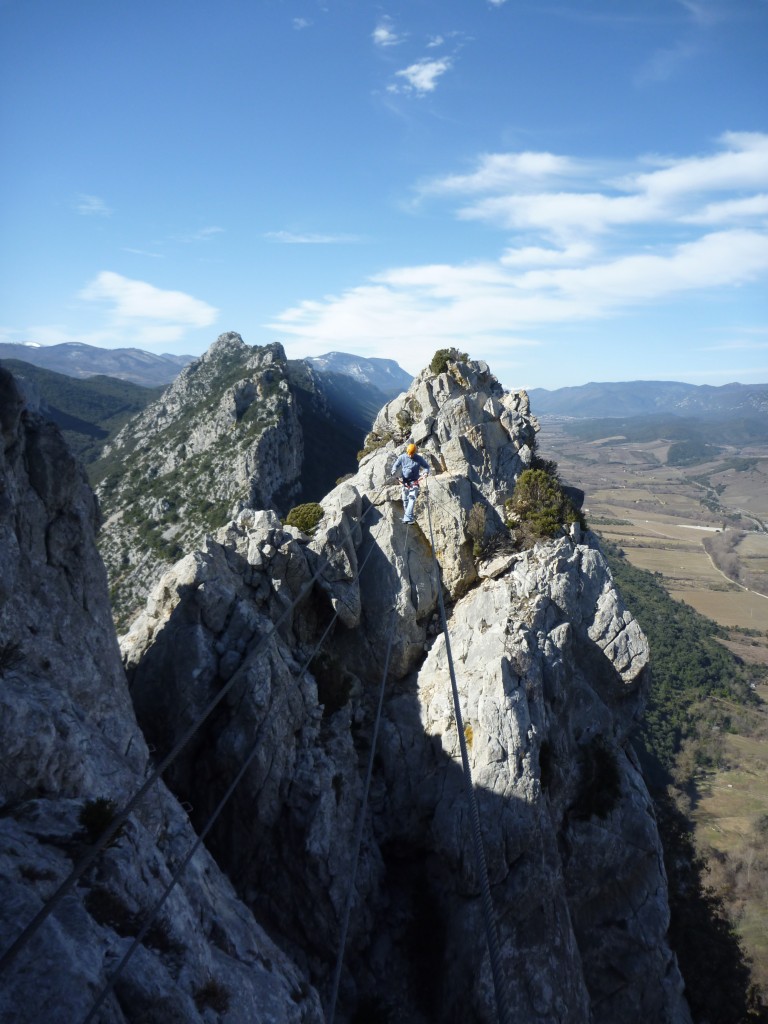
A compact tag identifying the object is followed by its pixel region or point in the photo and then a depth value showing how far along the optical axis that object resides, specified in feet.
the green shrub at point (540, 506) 94.12
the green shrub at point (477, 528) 94.32
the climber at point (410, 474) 89.04
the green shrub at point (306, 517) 89.71
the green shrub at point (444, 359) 133.28
